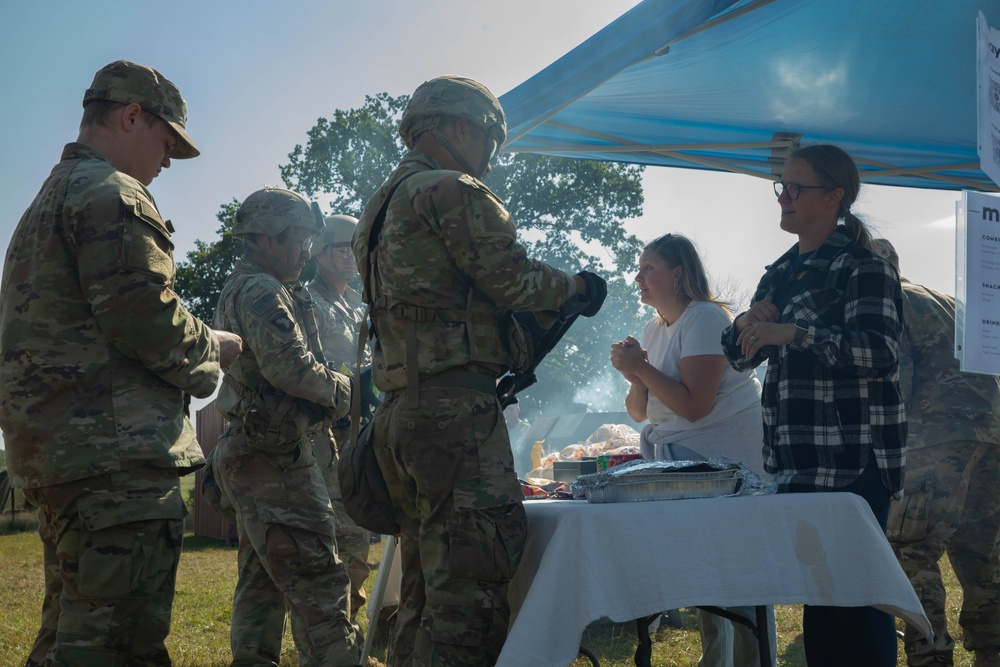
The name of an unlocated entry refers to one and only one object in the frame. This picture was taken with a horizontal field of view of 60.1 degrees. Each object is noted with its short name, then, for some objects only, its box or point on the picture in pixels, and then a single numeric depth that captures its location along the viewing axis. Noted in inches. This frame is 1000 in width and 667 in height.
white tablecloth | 84.0
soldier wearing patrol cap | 90.0
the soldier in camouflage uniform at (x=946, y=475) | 154.3
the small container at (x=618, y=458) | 125.4
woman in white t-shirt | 130.9
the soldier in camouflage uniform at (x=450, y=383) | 89.0
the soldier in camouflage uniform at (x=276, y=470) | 134.5
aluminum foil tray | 96.2
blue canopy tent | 154.2
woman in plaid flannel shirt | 100.3
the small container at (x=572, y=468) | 137.3
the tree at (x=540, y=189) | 1064.2
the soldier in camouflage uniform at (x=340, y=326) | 180.1
